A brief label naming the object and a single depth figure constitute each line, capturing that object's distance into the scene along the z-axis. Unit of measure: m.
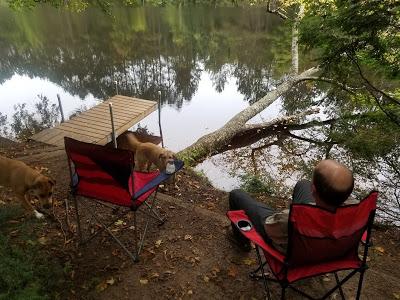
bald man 2.68
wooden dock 8.94
